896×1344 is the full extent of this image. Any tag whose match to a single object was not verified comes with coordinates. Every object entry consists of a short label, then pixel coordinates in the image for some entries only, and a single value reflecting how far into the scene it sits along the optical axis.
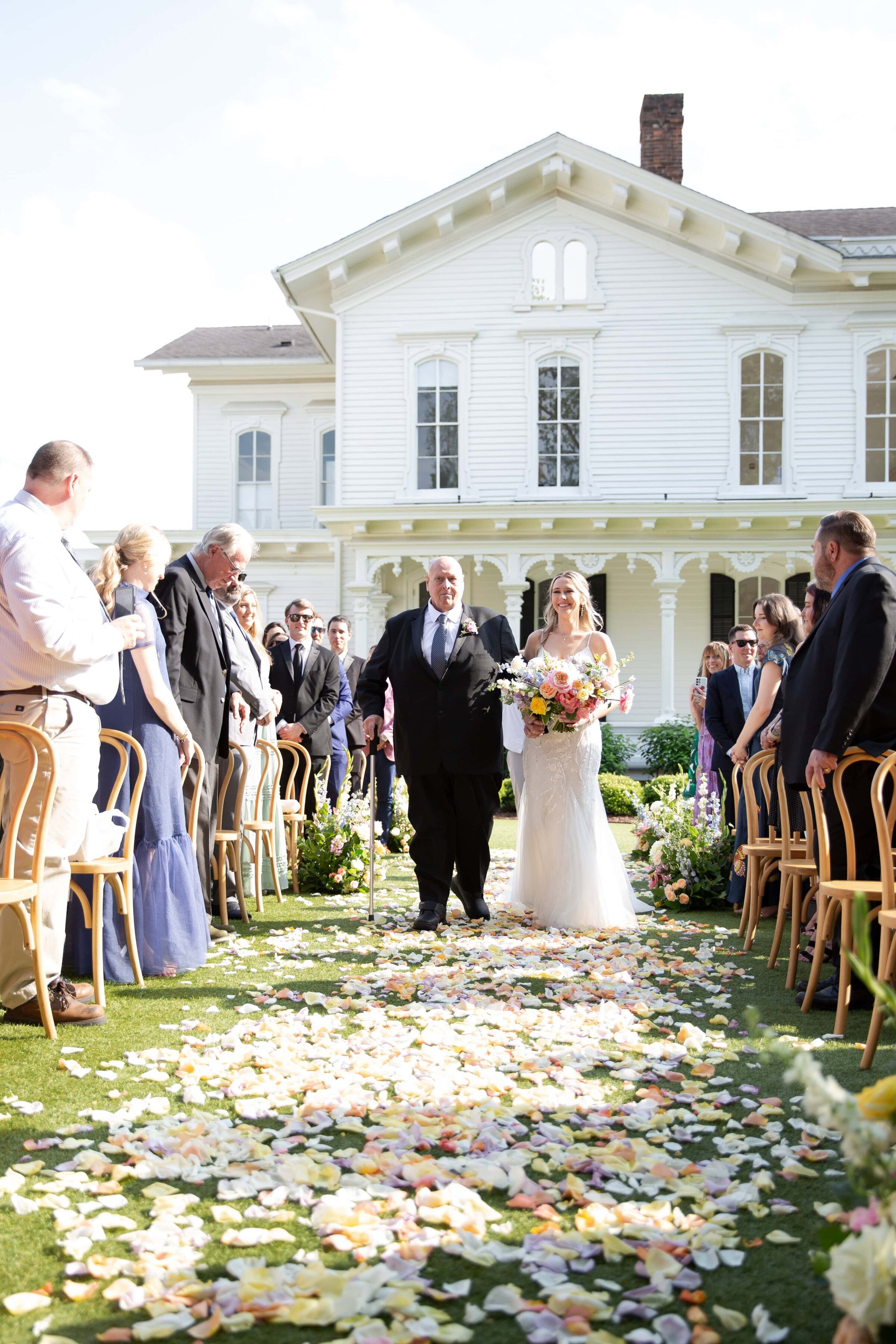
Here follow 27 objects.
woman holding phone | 10.97
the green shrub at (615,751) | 20.17
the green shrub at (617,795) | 17.34
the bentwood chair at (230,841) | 7.74
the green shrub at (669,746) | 20.12
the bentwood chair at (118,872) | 5.24
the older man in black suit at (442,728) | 7.85
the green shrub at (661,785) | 15.95
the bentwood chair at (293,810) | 9.65
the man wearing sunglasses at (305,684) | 10.41
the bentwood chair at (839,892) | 4.84
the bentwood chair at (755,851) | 7.09
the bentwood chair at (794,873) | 6.07
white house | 20.89
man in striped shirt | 4.58
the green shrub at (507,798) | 18.25
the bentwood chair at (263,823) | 8.47
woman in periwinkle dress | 5.93
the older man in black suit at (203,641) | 6.74
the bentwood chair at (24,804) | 4.41
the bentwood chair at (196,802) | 6.75
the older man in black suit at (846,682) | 5.34
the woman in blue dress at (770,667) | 8.05
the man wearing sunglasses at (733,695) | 9.84
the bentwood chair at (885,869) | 4.44
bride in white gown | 7.98
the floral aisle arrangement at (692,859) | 9.36
